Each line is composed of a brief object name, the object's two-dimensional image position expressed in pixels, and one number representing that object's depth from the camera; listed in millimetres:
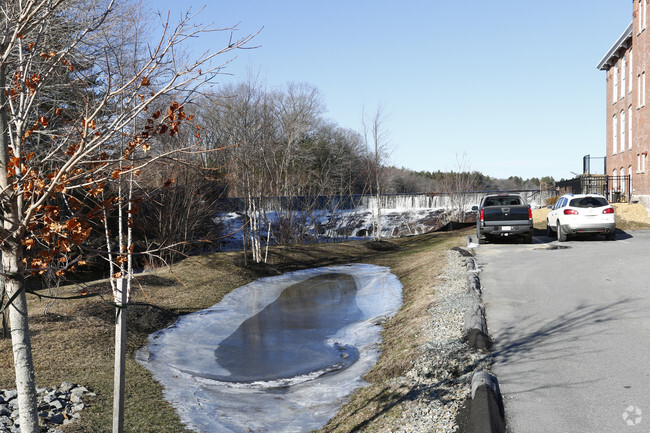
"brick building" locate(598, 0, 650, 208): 29719
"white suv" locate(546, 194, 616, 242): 18953
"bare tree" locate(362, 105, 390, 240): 32344
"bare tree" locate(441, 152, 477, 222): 46531
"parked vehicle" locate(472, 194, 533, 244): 19328
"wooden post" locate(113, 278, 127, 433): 4715
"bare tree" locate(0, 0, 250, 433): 3840
